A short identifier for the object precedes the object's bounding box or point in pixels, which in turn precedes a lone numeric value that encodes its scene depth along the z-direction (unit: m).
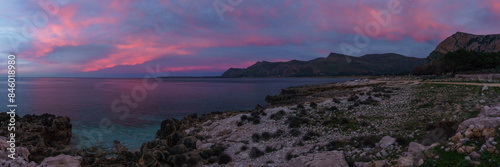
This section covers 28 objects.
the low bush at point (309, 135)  13.56
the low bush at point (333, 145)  11.42
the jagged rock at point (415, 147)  8.14
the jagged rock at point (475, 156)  6.43
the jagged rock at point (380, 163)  7.65
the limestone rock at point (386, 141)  10.20
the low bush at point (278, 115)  19.05
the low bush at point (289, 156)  11.12
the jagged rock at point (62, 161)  12.01
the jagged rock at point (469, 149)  6.71
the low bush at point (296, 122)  16.25
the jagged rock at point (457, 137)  7.51
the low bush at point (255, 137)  14.98
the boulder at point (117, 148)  17.81
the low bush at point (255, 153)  12.28
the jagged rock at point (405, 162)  7.05
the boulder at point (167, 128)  20.83
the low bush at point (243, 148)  13.60
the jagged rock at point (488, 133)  7.07
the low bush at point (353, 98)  23.59
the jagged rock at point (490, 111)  9.47
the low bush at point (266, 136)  15.09
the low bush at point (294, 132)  14.62
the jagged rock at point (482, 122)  7.57
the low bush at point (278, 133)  15.12
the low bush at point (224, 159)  12.22
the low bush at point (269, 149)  12.92
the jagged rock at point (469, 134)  7.38
